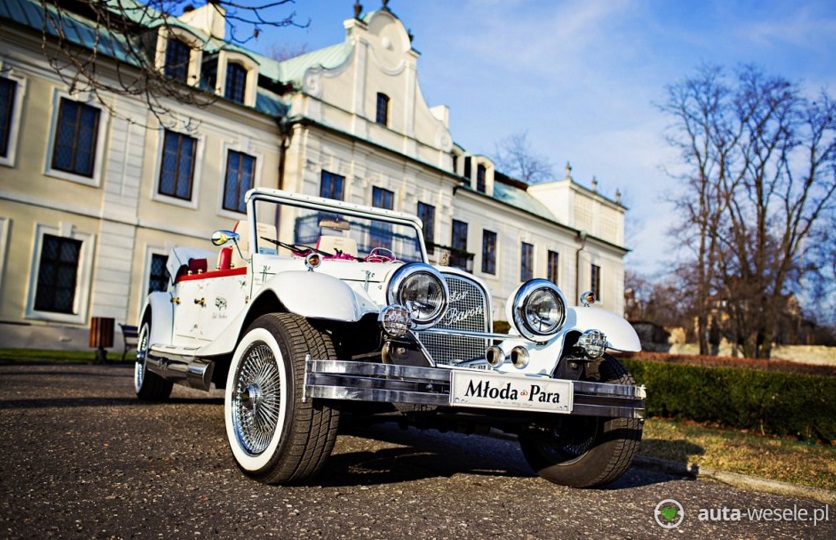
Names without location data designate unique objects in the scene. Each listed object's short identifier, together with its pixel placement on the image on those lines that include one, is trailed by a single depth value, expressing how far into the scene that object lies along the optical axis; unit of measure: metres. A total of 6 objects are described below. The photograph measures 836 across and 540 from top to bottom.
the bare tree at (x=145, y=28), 7.02
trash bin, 14.19
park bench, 14.51
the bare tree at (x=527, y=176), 43.53
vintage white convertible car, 3.38
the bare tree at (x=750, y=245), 29.39
